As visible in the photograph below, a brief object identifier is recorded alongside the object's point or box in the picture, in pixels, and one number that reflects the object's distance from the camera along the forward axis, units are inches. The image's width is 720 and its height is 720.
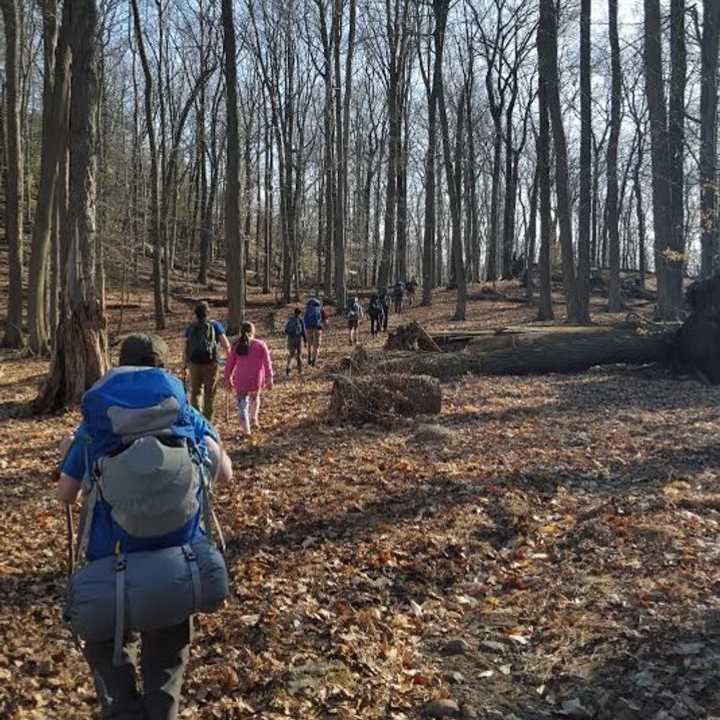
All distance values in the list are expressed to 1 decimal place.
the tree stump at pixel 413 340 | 676.7
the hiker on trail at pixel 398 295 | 1275.7
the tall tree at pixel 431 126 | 1049.5
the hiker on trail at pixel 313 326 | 669.9
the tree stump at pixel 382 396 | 438.9
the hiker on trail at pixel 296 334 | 599.5
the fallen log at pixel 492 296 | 1394.6
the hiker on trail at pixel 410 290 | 1435.8
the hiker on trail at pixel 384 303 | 959.0
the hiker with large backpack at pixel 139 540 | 107.6
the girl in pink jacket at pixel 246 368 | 396.2
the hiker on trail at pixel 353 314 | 821.2
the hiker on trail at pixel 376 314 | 932.6
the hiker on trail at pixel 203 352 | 387.9
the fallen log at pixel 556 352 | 609.6
